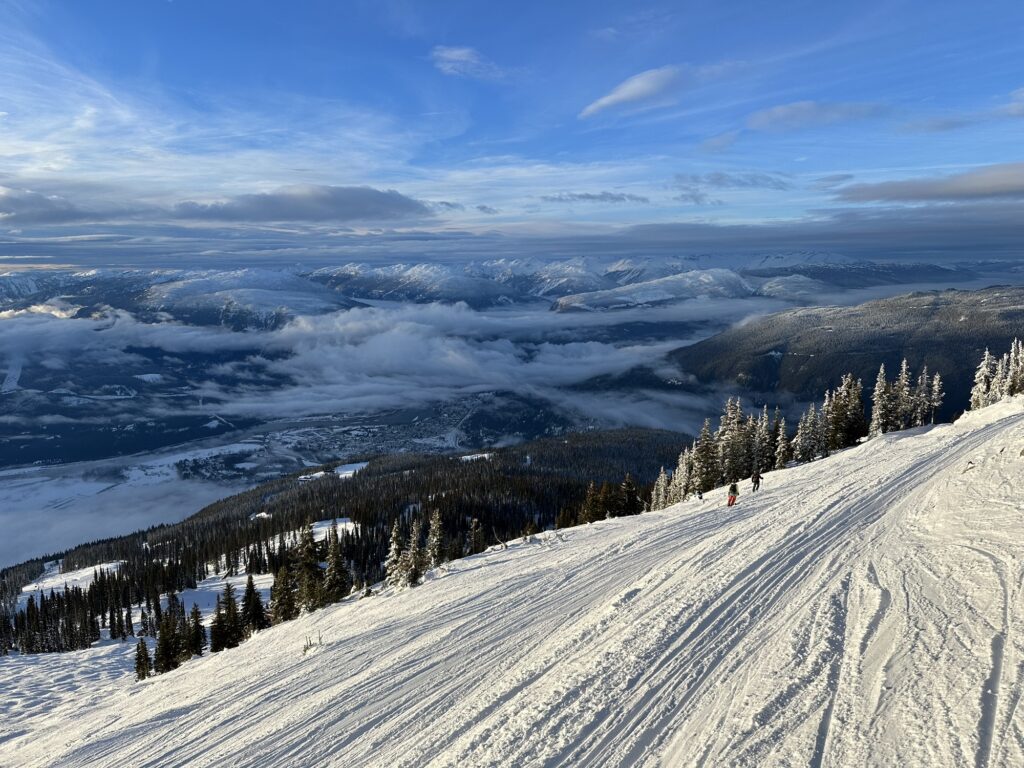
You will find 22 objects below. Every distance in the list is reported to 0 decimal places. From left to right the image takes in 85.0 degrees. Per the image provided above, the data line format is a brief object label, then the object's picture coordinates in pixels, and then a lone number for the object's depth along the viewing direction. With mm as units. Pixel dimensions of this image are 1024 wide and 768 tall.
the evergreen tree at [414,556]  38494
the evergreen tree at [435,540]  46688
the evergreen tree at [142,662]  47000
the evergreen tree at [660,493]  71938
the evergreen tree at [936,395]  78062
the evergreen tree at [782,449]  61875
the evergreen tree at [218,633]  50594
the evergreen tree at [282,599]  49000
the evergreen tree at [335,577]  45656
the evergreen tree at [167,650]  46500
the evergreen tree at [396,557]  42541
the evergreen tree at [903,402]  69875
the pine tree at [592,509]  61822
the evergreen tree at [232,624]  51100
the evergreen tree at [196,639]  49250
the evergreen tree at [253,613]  54344
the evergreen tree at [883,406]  69625
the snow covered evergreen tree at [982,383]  81625
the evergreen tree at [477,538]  53212
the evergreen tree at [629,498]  61850
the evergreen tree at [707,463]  60312
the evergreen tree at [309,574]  45188
